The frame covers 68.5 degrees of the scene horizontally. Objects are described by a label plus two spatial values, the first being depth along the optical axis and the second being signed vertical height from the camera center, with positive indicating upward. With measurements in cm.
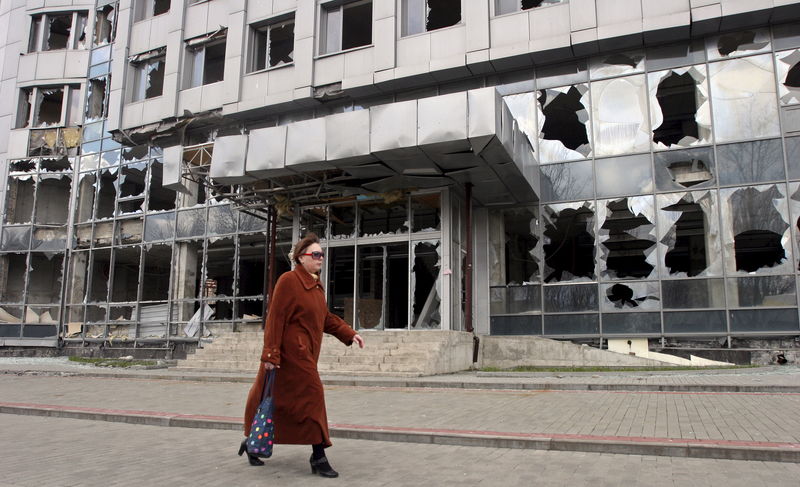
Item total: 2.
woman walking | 450 -31
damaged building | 1453 +381
